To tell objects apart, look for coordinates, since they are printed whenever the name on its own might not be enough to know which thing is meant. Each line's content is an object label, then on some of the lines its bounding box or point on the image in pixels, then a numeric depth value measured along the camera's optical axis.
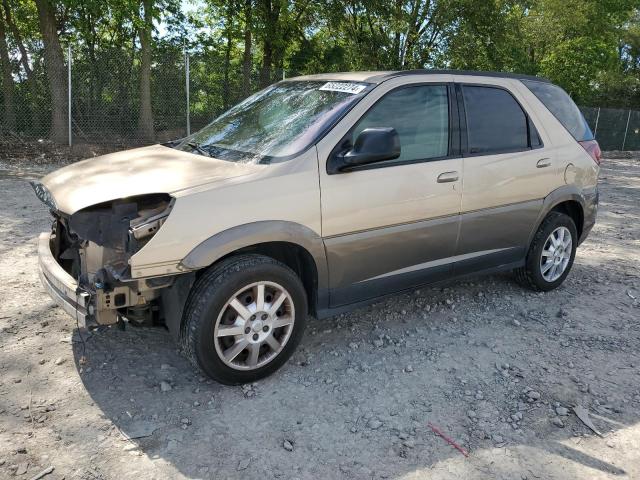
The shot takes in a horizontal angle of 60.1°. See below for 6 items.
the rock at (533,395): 3.47
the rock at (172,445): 2.87
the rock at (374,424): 3.12
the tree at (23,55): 12.28
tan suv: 3.15
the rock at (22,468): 2.62
